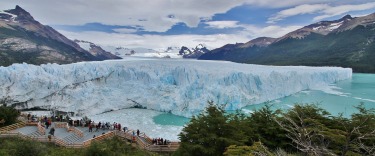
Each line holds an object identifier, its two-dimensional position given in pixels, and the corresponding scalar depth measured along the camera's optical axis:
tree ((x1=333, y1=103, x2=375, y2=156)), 10.02
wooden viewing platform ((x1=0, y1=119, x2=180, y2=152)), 15.18
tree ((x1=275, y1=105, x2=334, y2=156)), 10.01
